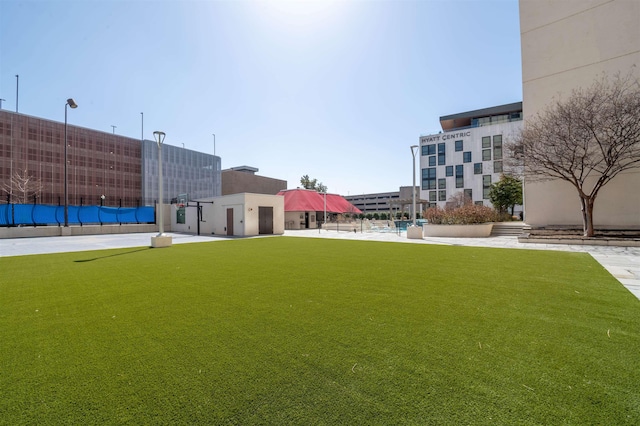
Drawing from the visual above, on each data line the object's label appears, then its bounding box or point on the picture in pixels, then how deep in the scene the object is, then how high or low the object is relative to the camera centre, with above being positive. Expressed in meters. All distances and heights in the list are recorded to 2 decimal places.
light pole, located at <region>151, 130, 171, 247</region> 15.73 -1.24
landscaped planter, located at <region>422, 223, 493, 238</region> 20.02 -1.36
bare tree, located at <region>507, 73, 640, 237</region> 14.80 +4.03
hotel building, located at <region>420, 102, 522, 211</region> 49.31 +10.51
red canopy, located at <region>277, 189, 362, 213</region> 38.94 +1.71
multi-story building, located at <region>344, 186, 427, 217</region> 119.69 +5.11
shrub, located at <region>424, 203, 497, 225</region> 20.58 -0.29
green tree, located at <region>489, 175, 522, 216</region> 34.44 +2.06
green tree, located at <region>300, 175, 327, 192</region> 74.50 +7.83
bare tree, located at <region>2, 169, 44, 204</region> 42.18 +4.69
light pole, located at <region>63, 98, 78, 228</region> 23.12 +8.85
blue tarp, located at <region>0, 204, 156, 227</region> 24.66 +0.18
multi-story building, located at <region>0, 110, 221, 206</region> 46.16 +9.95
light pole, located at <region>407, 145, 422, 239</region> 19.80 -1.38
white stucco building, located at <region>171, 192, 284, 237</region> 25.17 -0.08
